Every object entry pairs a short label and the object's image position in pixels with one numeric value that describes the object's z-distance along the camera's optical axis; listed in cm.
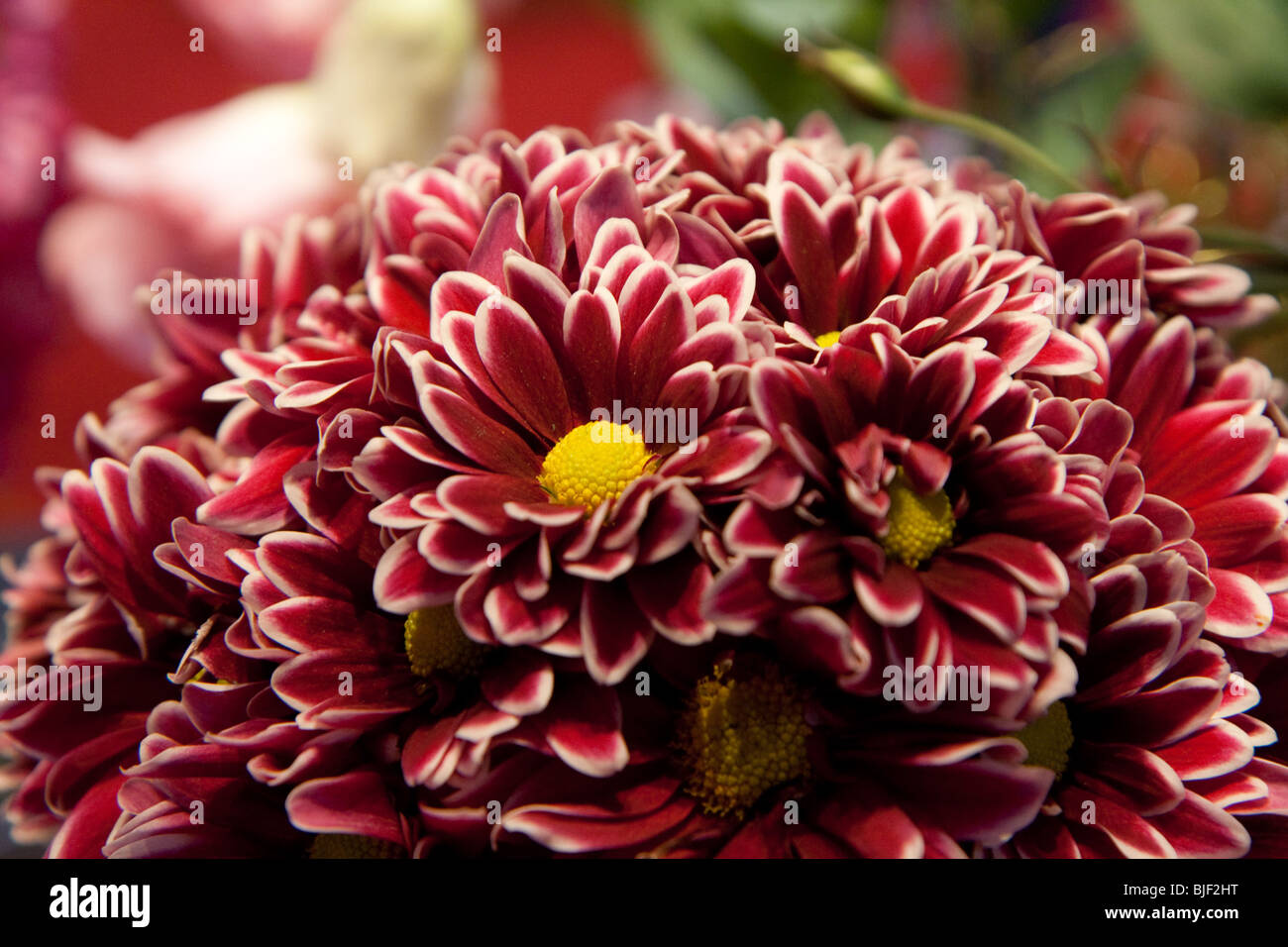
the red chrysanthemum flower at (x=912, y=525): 20
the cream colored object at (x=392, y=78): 50
